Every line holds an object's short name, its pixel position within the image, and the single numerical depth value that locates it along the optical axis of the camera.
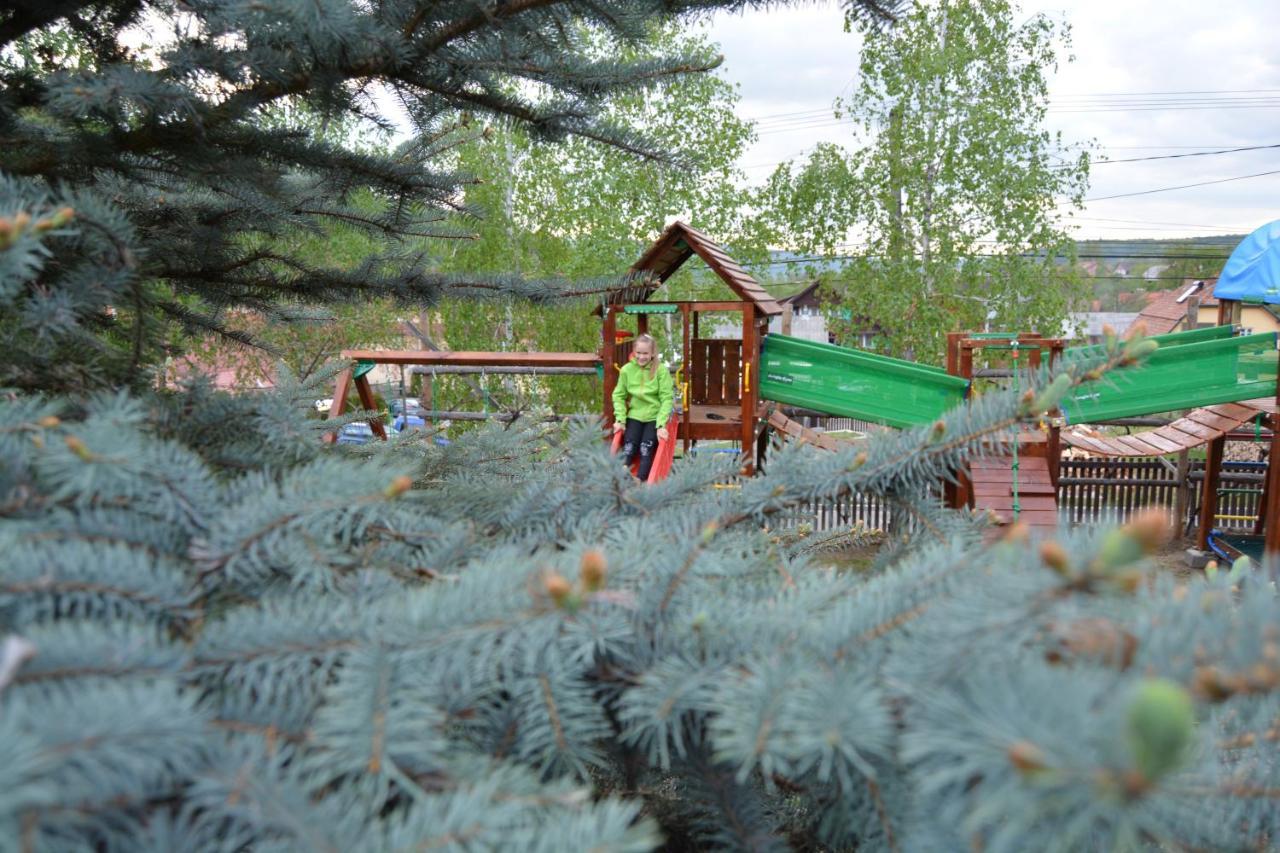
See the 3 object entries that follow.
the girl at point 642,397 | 6.87
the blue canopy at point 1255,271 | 9.41
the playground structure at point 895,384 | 7.02
